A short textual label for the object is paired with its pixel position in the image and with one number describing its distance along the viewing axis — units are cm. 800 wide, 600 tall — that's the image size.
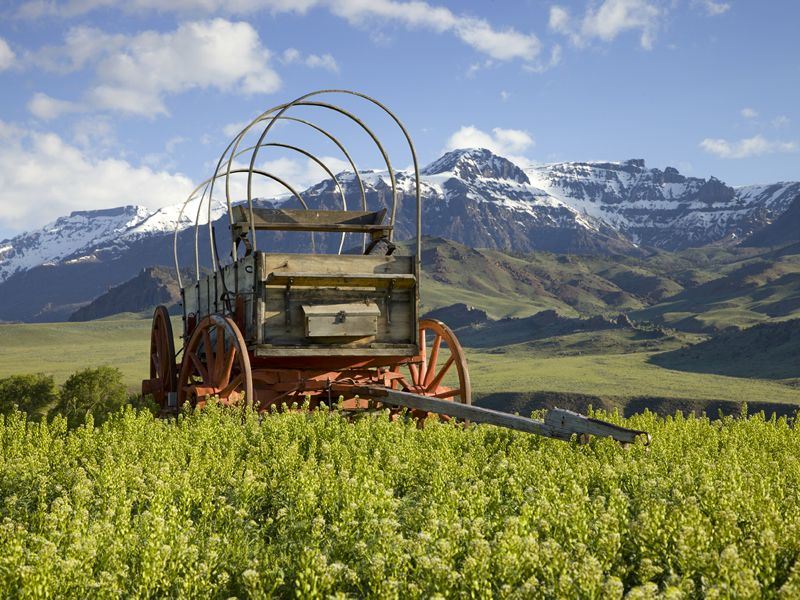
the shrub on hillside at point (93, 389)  2758
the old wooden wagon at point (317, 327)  1110
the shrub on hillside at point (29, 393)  2869
